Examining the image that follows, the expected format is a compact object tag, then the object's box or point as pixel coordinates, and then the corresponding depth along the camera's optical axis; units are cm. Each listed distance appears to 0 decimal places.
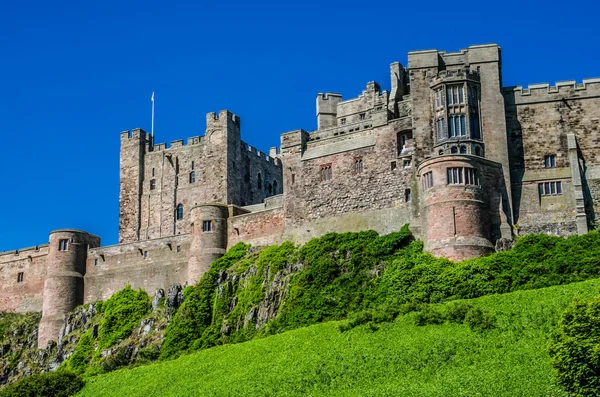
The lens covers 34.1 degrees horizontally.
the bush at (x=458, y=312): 4906
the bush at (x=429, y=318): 4966
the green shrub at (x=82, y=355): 6820
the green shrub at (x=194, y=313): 6362
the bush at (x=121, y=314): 6944
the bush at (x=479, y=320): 4734
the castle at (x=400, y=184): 5941
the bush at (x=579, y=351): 3453
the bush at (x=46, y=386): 5562
